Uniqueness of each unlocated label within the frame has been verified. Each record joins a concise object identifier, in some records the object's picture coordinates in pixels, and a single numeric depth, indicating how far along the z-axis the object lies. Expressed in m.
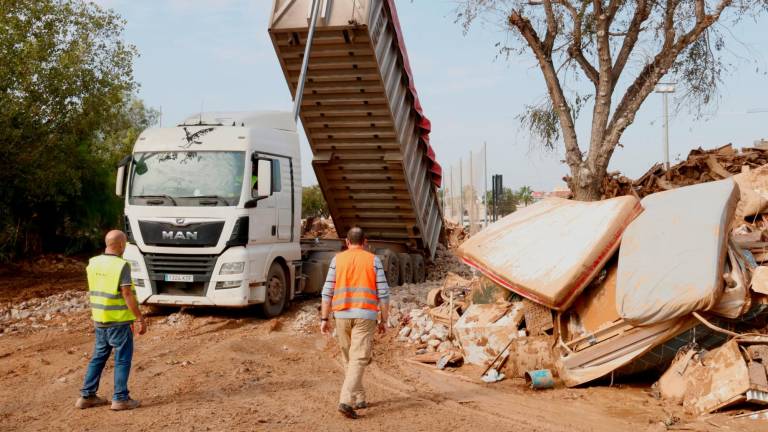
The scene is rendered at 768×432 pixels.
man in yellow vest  5.89
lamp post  22.10
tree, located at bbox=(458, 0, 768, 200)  11.92
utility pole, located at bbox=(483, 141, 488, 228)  17.03
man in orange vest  5.84
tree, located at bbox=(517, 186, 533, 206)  45.19
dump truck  9.51
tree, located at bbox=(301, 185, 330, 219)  29.33
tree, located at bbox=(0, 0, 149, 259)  13.86
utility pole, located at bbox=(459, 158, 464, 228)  20.83
